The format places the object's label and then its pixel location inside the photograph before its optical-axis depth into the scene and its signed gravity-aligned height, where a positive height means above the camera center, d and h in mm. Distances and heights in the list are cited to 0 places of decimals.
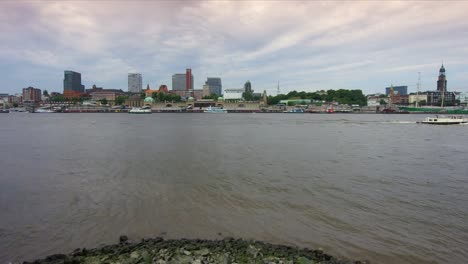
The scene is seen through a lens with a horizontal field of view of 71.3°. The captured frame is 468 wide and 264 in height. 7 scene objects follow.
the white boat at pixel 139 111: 152700 -2242
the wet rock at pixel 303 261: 7108 -3346
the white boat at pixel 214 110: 184000 -1663
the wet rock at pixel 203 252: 7407 -3325
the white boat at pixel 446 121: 66562 -2339
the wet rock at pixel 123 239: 8594 -3508
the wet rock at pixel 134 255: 7253 -3332
